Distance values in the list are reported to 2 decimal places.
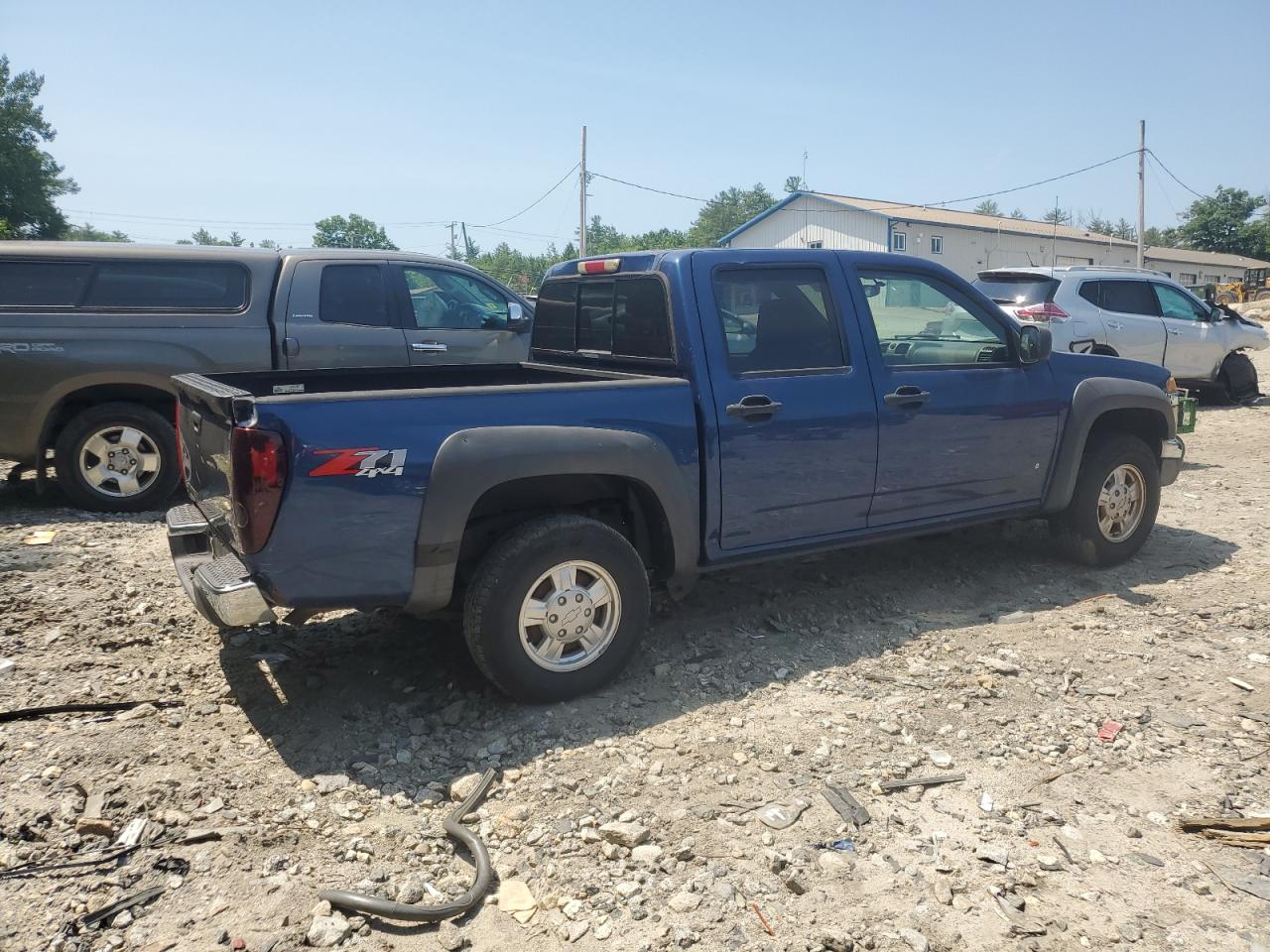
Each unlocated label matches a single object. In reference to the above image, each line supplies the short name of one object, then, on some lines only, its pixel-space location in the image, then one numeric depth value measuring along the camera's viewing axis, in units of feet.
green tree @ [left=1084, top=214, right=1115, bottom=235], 257.22
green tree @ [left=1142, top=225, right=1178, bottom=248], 237.45
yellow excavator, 136.56
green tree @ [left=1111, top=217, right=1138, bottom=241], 262.06
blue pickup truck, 11.27
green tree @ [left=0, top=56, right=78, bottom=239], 141.69
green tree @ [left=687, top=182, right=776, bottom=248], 266.08
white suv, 36.19
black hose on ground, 8.90
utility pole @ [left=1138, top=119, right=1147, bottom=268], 112.98
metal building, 123.03
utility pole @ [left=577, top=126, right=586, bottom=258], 116.94
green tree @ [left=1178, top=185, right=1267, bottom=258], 221.25
